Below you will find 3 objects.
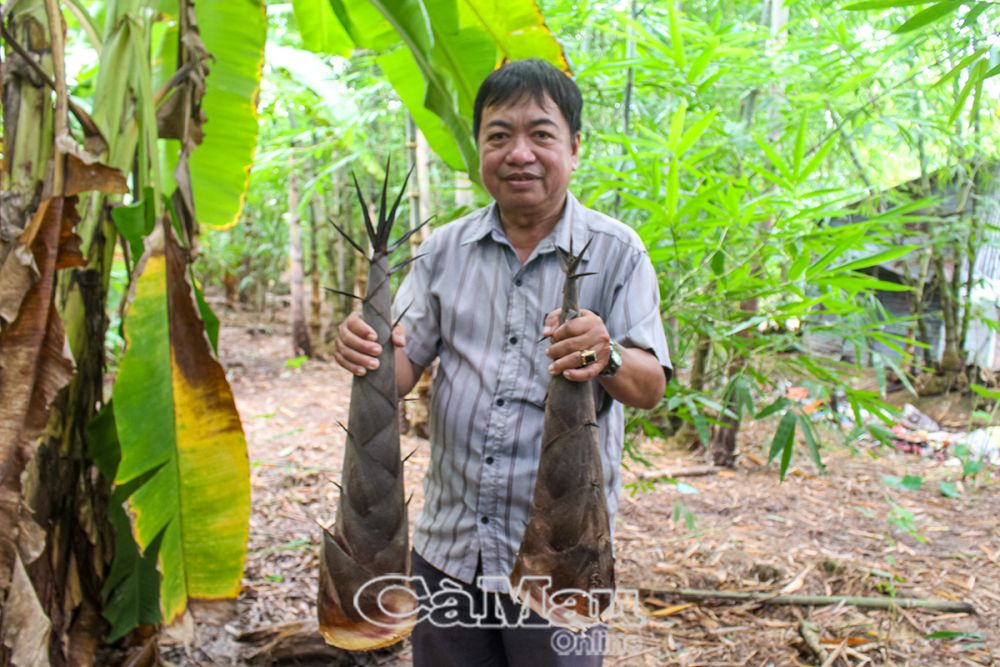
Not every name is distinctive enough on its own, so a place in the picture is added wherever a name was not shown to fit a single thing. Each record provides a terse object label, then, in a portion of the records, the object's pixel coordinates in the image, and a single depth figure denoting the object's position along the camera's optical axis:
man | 1.33
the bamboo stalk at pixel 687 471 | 4.41
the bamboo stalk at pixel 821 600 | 2.72
